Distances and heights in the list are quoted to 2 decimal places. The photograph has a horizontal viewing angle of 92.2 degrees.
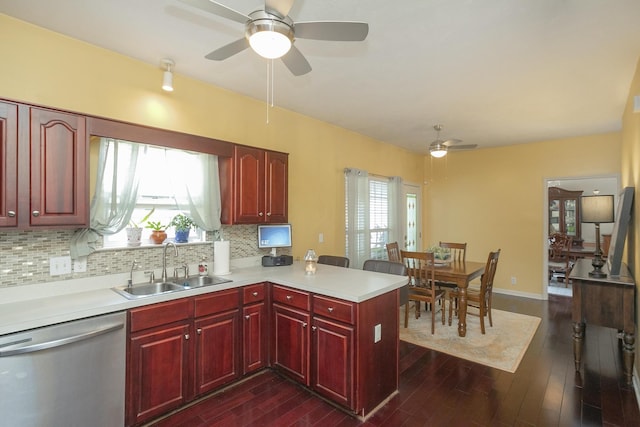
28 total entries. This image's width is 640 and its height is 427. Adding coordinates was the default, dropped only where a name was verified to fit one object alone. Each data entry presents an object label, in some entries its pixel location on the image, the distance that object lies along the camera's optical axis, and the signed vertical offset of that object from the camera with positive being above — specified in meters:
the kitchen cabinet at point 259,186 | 3.00 +0.28
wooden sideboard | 2.57 -0.81
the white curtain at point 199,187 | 2.88 +0.25
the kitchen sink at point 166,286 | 2.34 -0.60
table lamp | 3.23 +0.03
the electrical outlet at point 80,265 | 2.26 -0.38
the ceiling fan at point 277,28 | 1.52 +0.97
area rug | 3.15 -1.46
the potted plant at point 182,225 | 2.87 -0.11
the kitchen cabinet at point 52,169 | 1.91 +0.29
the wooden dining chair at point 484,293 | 3.70 -1.02
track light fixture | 2.63 +1.16
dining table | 3.61 -0.79
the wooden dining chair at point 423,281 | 3.73 -0.89
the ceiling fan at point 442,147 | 4.12 +0.91
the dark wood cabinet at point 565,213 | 7.33 +0.00
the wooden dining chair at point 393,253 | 4.34 -0.57
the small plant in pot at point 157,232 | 2.72 -0.17
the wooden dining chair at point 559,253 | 6.42 -0.86
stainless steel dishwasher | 1.60 -0.91
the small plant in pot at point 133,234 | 2.59 -0.18
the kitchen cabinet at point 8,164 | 1.83 +0.29
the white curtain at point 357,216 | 4.54 -0.04
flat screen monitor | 3.36 -0.26
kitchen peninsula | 2.04 -0.80
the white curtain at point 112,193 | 2.29 +0.16
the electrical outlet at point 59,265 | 2.16 -0.37
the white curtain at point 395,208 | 5.48 +0.09
